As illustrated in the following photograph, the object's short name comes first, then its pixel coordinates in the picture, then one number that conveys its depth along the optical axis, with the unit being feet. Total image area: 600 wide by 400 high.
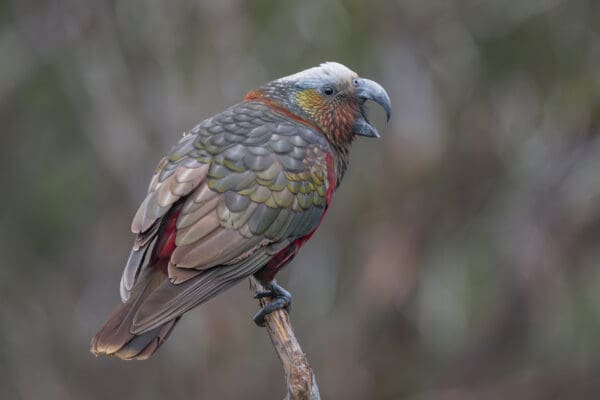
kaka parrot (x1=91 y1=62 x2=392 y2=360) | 33.76
